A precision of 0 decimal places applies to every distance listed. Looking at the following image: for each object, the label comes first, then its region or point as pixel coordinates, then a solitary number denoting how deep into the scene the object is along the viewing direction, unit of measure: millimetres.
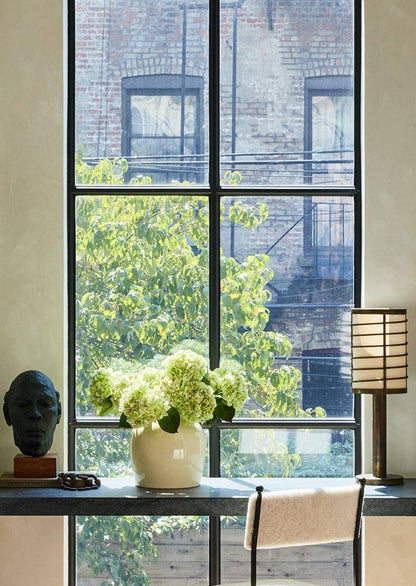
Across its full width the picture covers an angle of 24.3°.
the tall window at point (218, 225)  4703
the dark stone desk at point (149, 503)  4031
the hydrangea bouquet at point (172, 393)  4152
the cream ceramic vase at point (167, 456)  4191
